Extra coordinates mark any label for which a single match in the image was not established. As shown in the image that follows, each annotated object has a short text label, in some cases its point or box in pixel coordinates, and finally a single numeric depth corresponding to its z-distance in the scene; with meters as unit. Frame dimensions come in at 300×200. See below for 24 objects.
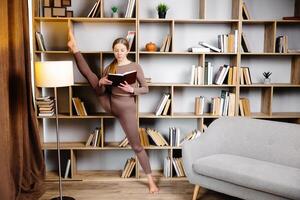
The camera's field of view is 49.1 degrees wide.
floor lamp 2.74
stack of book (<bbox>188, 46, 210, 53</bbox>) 3.82
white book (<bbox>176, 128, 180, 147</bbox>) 3.88
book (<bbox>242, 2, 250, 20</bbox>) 3.79
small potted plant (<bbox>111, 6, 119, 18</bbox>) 3.77
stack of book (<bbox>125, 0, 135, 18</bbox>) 3.72
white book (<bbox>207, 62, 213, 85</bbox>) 3.85
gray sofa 2.64
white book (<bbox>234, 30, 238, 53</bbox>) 3.80
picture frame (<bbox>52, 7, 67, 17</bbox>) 3.82
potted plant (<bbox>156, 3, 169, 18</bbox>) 3.78
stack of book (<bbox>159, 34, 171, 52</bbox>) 3.82
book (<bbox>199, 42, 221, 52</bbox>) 3.84
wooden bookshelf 3.83
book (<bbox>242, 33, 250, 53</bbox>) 3.83
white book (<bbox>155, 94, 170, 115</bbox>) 3.84
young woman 3.40
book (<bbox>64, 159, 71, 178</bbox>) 3.84
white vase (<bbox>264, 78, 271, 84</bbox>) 3.96
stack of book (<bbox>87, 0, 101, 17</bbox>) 3.72
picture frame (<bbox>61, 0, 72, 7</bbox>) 3.86
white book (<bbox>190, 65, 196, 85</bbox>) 3.85
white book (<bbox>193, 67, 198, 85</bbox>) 3.86
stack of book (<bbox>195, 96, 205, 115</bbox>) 3.91
